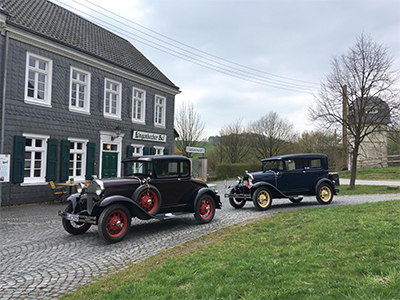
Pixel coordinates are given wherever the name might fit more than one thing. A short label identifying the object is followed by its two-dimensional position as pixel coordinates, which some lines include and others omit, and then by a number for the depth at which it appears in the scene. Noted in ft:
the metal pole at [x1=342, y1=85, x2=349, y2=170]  53.16
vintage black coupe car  20.13
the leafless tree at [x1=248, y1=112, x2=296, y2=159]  125.90
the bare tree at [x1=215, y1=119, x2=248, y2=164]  127.22
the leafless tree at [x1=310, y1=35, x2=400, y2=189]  50.08
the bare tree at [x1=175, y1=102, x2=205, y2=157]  110.93
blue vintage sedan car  33.63
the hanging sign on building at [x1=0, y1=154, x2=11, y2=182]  31.37
